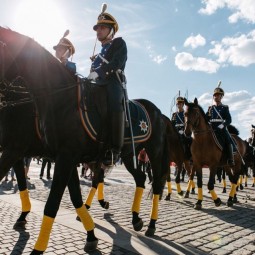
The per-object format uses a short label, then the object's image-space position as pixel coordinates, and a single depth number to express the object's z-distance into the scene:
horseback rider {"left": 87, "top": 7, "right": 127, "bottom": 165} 5.32
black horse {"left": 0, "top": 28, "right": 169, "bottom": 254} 4.61
